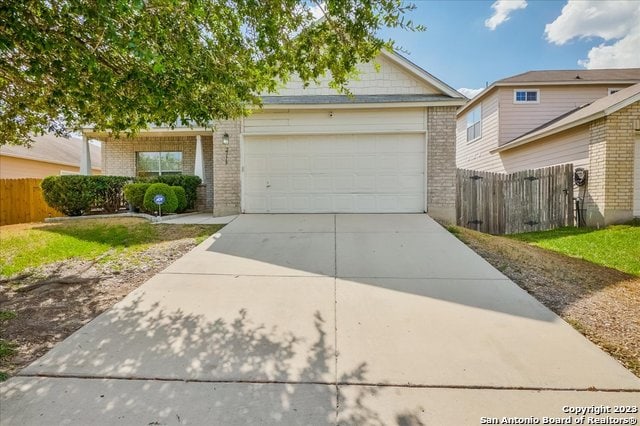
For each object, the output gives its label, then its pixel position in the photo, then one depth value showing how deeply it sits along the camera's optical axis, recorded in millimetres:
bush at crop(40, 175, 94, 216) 9797
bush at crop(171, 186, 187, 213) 10547
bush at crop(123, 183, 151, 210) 9930
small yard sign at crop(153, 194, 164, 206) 8719
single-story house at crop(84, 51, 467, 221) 8922
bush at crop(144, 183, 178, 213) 9672
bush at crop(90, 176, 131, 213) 10172
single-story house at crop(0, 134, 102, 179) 15248
